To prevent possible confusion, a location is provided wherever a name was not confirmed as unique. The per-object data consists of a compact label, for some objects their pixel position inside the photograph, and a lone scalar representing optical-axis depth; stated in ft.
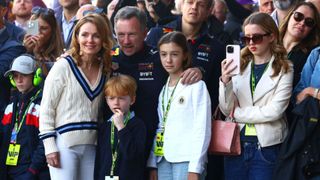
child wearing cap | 36.24
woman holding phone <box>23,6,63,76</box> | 39.69
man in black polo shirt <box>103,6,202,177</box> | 34.09
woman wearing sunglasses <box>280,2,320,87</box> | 35.02
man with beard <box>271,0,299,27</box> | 39.86
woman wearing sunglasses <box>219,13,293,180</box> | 32.04
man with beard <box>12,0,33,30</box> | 50.11
